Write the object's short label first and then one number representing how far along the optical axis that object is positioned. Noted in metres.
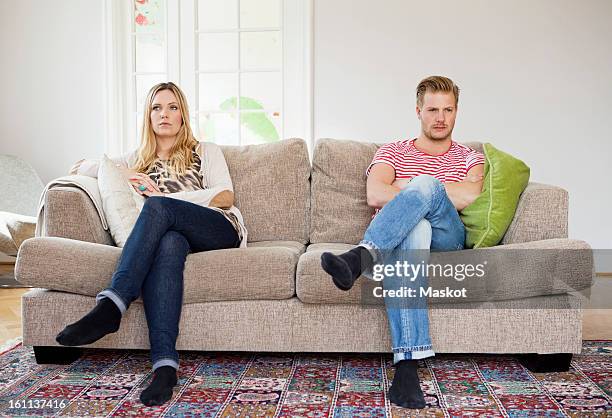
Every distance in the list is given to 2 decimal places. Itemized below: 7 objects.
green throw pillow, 2.43
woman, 2.08
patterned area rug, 1.93
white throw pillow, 2.58
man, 2.05
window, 4.43
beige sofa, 2.28
